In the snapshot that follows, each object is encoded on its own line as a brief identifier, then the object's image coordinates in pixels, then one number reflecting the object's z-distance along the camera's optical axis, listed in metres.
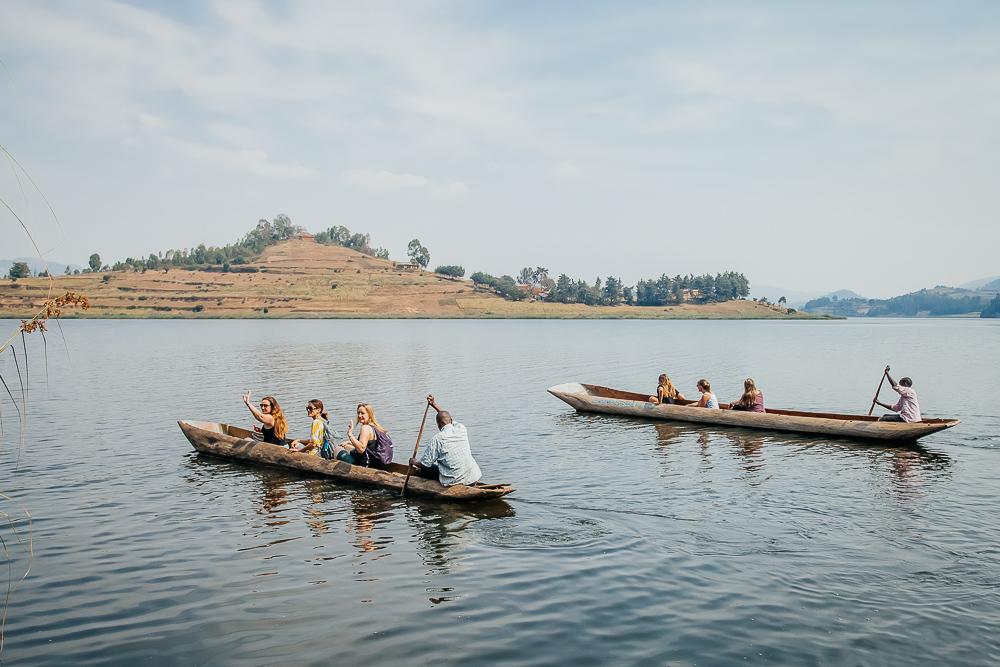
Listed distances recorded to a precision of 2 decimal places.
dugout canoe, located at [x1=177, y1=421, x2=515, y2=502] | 15.72
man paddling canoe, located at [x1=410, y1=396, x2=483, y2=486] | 15.99
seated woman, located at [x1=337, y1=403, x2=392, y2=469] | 17.56
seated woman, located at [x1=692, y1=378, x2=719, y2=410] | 27.14
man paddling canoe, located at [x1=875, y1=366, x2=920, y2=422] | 23.11
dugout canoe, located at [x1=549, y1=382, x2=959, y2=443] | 22.89
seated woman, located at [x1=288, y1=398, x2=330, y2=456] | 18.86
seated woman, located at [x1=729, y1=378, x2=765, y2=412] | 26.42
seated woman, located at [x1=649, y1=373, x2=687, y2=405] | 28.73
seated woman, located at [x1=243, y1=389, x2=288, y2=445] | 20.19
